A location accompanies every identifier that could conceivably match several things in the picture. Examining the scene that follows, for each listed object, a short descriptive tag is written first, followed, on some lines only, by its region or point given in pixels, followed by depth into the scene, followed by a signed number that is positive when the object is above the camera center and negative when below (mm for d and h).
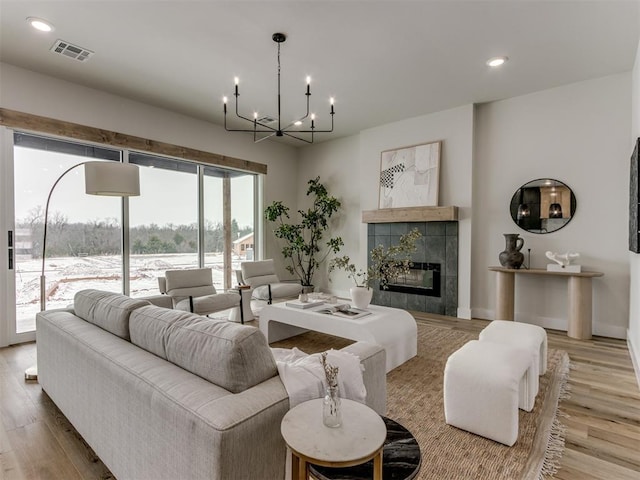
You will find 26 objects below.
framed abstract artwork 5129 +911
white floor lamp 3018 +498
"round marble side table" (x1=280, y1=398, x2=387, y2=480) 1011 -655
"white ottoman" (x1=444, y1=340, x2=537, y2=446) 1887 -916
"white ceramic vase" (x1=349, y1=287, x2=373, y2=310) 3402 -633
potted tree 6375 +11
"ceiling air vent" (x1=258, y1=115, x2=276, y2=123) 5277 +1810
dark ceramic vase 4332 -254
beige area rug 1710 -1192
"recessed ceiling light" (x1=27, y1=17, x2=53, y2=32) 2882 +1822
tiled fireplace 4961 -596
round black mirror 4258 +358
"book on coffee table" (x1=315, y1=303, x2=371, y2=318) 3156 -757
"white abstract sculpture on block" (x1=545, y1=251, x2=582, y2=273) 3972 -349
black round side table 1075 -760
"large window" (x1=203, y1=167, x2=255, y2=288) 5726 +251
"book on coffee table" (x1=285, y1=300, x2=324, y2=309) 3502 -742
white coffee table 2887 -845
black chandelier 3119 +1814
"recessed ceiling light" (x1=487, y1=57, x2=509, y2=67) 3547 +1828
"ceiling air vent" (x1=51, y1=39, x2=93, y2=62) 3244 +1818
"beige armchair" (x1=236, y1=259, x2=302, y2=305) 4930 -761
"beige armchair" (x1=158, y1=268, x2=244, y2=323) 3928 -746
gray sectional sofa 1088 -600
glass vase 1145 -593
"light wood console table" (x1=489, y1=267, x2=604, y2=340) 3822 -794
